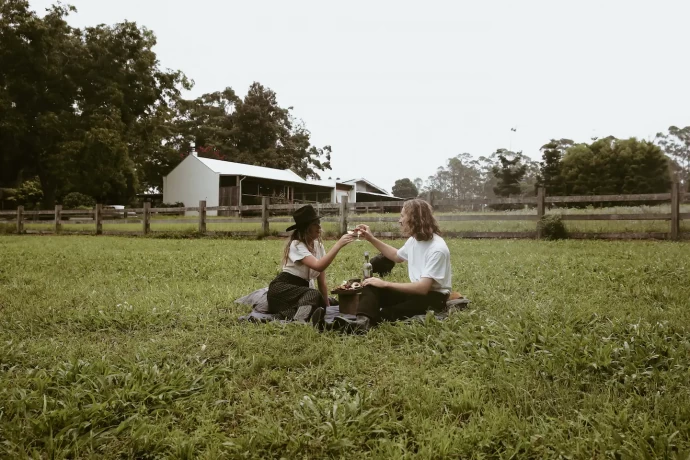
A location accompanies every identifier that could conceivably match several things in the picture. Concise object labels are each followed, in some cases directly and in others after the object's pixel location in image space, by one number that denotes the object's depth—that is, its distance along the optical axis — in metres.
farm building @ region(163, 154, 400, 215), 33.38
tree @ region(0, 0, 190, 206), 25.30
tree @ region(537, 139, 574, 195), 36.00
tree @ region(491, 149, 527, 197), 42.56
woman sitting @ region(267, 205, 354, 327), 4.30
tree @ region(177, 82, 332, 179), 47.97
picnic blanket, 4.26
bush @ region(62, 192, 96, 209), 33.31
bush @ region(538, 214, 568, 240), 12.12
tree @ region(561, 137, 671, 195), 31.91
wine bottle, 4.43
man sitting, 4.12
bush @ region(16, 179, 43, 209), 33.88
